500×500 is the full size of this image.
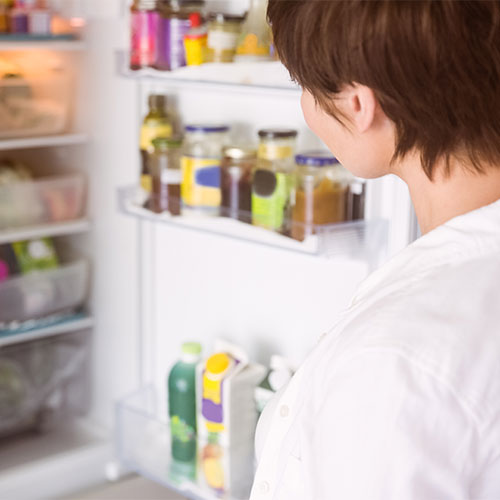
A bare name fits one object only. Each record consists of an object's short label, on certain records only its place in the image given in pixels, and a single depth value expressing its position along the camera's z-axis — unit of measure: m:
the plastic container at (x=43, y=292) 2.46
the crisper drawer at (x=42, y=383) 2.50
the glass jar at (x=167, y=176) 2.13
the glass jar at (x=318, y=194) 1.93
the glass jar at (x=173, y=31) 2.06
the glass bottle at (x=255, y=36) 1.96
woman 1.08
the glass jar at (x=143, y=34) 2.09
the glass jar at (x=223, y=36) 2.00
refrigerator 2.00
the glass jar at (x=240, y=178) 2.04
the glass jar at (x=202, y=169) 2.06
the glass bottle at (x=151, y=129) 2.19
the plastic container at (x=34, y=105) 2.44
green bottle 2.13
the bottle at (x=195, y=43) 2.03
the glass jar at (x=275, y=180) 1.98
